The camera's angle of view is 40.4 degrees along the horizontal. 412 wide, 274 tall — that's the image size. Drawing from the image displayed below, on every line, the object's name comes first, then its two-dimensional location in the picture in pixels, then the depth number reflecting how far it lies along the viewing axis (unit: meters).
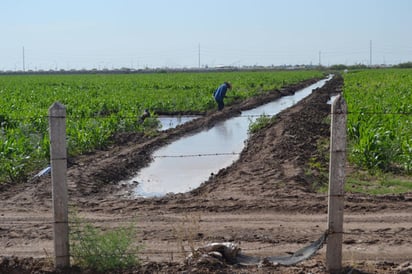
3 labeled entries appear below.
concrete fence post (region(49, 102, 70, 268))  5.53
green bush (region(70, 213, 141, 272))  5.62
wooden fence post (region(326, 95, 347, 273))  5.48
